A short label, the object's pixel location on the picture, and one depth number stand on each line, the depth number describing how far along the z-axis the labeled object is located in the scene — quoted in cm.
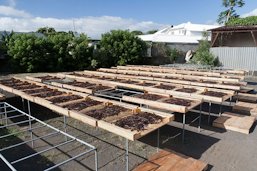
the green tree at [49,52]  1457
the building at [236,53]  1494
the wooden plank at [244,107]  675
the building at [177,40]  2030
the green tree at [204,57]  1555
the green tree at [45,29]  3481
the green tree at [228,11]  2987
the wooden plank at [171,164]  357
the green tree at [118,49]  1708
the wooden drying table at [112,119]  333
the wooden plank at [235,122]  533
